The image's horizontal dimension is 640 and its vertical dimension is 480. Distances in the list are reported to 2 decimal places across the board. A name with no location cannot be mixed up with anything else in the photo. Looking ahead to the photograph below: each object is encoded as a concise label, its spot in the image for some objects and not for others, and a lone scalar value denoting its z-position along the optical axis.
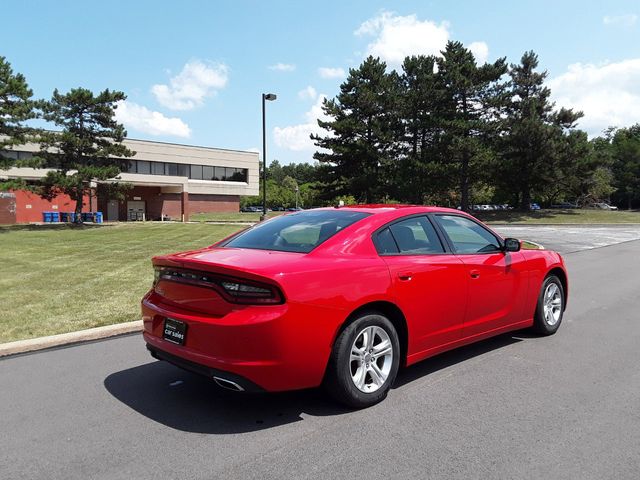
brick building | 48.16
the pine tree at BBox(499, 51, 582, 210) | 47.72
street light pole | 26.95
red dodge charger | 3.39
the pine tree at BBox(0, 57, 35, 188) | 27.69
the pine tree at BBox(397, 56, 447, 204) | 46.59
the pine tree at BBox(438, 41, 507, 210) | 45.69
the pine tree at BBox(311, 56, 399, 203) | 45.38
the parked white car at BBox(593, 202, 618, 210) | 73.24
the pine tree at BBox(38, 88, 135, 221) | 32.97
